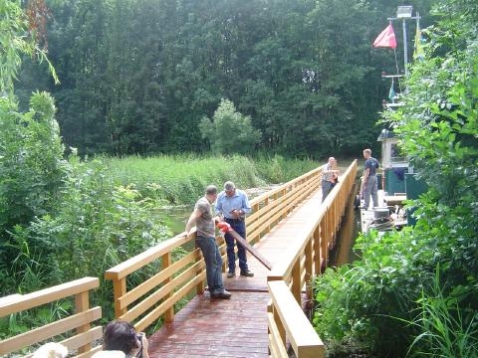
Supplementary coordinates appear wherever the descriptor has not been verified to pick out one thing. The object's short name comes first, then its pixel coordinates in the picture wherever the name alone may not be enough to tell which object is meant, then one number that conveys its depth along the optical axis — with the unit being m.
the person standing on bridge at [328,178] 14.66
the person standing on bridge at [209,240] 6.96
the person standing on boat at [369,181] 14.54
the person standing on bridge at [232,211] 7.88
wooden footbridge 3.72
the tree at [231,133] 39.31
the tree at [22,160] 8.02
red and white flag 22.74
